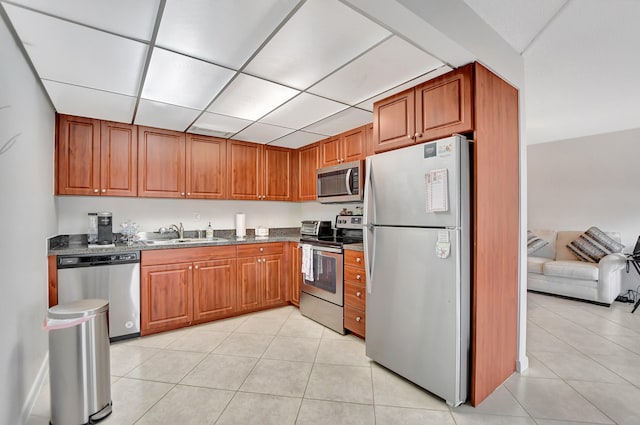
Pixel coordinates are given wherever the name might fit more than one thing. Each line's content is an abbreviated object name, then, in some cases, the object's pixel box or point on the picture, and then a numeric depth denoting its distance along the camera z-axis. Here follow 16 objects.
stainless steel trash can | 1.71
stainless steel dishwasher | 2.60
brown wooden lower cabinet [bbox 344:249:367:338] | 2.80
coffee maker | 3.10
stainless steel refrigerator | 1.83
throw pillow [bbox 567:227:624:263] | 4.14
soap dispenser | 3.92
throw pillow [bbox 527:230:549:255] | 4.91
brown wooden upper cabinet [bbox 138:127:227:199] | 3.39
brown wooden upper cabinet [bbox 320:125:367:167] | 3.39
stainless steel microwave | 3.28
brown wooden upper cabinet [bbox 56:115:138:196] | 2.94
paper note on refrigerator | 1.85
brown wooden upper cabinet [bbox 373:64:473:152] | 1.92
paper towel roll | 4.13
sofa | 3.85
